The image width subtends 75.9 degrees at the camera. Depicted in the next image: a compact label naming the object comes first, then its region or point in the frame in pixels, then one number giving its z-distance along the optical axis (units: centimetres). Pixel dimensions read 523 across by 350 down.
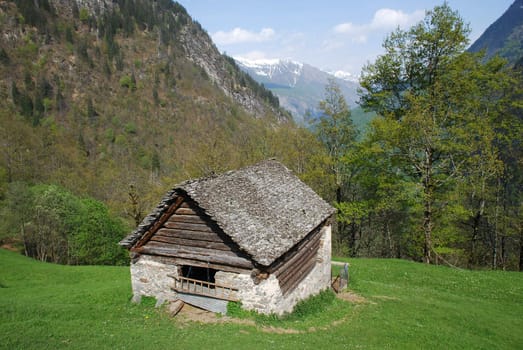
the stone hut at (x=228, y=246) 1523
